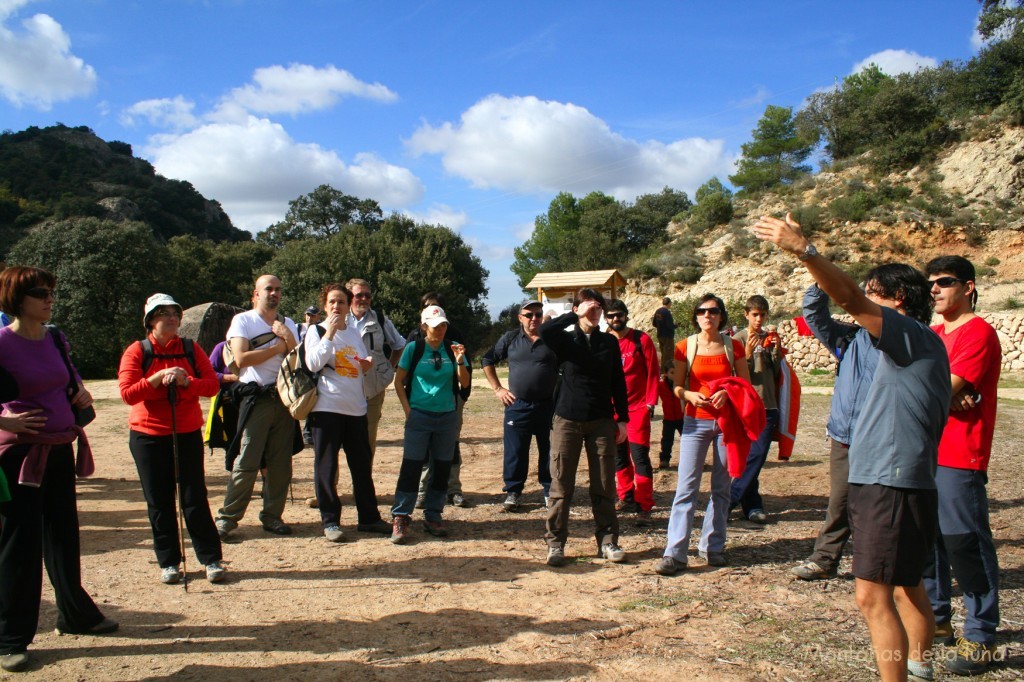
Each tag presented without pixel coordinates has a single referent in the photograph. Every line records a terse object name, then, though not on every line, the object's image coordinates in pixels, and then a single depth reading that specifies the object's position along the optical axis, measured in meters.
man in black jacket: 4.73
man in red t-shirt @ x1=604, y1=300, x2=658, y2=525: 6.05
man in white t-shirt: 5.19
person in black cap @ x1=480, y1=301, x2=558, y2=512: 5.85
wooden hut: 28.64
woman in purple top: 3.29
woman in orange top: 4.55
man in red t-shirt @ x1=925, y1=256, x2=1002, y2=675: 3.26
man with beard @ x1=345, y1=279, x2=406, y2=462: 6.01
